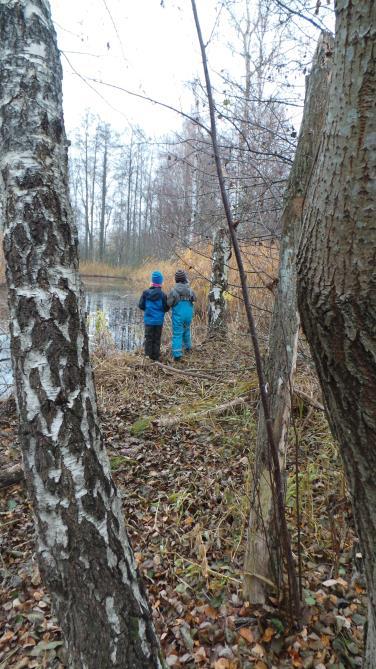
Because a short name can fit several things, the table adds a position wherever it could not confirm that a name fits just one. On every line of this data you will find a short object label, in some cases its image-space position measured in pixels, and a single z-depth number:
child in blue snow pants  7.41
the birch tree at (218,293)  8.24
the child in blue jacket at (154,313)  7.36
